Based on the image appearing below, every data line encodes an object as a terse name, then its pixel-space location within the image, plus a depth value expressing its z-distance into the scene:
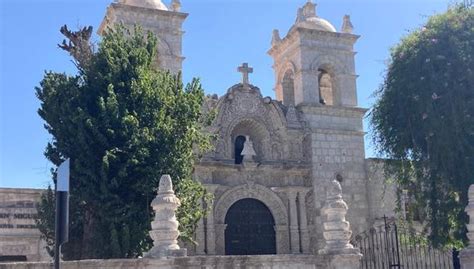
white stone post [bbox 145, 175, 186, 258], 10.09
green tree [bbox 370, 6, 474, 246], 15.26
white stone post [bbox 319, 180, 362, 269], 11.31
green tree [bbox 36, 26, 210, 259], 13.75
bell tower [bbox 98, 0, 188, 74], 21.14
